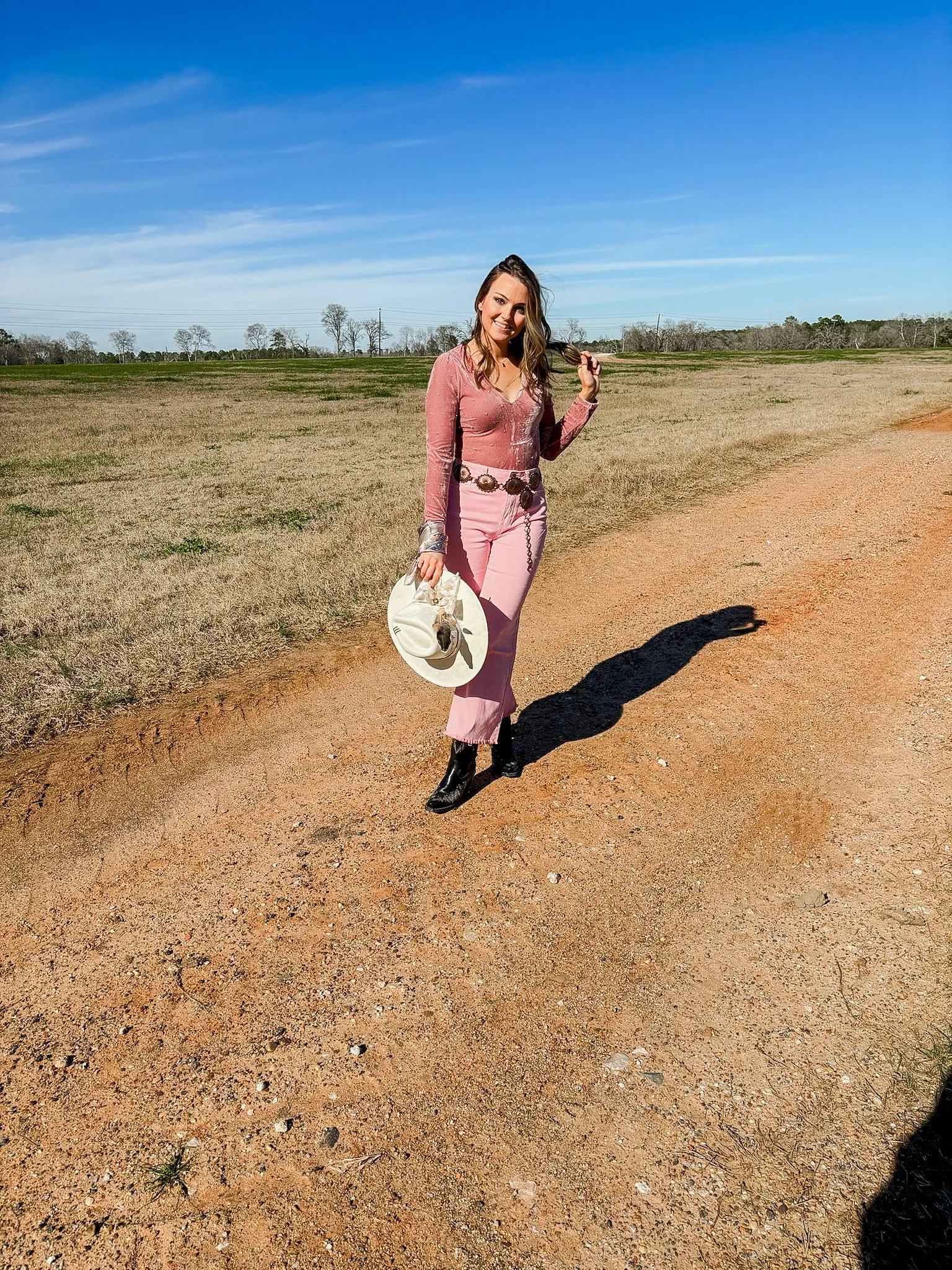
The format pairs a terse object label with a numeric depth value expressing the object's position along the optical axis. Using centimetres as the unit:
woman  351
